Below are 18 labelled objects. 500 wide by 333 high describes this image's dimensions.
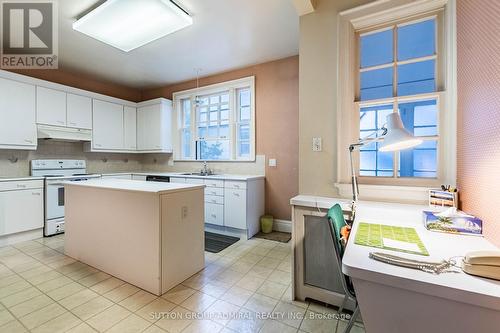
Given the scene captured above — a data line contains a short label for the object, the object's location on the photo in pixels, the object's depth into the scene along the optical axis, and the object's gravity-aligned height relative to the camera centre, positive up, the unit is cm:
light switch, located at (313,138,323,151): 199 +19
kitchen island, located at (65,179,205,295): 189 -64
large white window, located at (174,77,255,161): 396 +83
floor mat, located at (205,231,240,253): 294 -113
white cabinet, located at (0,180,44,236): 294 -62
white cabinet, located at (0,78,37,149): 306 +70
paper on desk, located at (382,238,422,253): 97 -37
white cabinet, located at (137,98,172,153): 456 +82
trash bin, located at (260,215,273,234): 352 -97
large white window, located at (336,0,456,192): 164 +66
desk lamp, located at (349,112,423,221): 117 +15
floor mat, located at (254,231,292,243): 324 -112
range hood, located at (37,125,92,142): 344 +51
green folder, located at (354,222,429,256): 98 -37
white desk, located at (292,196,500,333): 65 -43
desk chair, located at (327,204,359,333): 117 -43
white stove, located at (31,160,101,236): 332 -39
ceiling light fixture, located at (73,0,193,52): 217 +156
